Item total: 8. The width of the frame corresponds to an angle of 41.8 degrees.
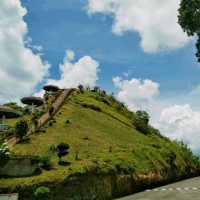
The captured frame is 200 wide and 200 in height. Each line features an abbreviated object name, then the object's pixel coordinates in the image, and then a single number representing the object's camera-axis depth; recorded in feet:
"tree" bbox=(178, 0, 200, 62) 50.58
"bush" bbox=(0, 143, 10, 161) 73.33
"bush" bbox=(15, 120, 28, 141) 97.47
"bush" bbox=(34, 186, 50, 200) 65.79
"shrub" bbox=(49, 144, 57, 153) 89.66
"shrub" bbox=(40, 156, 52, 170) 77.22
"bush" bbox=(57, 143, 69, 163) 84.88
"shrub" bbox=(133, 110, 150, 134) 138.74
